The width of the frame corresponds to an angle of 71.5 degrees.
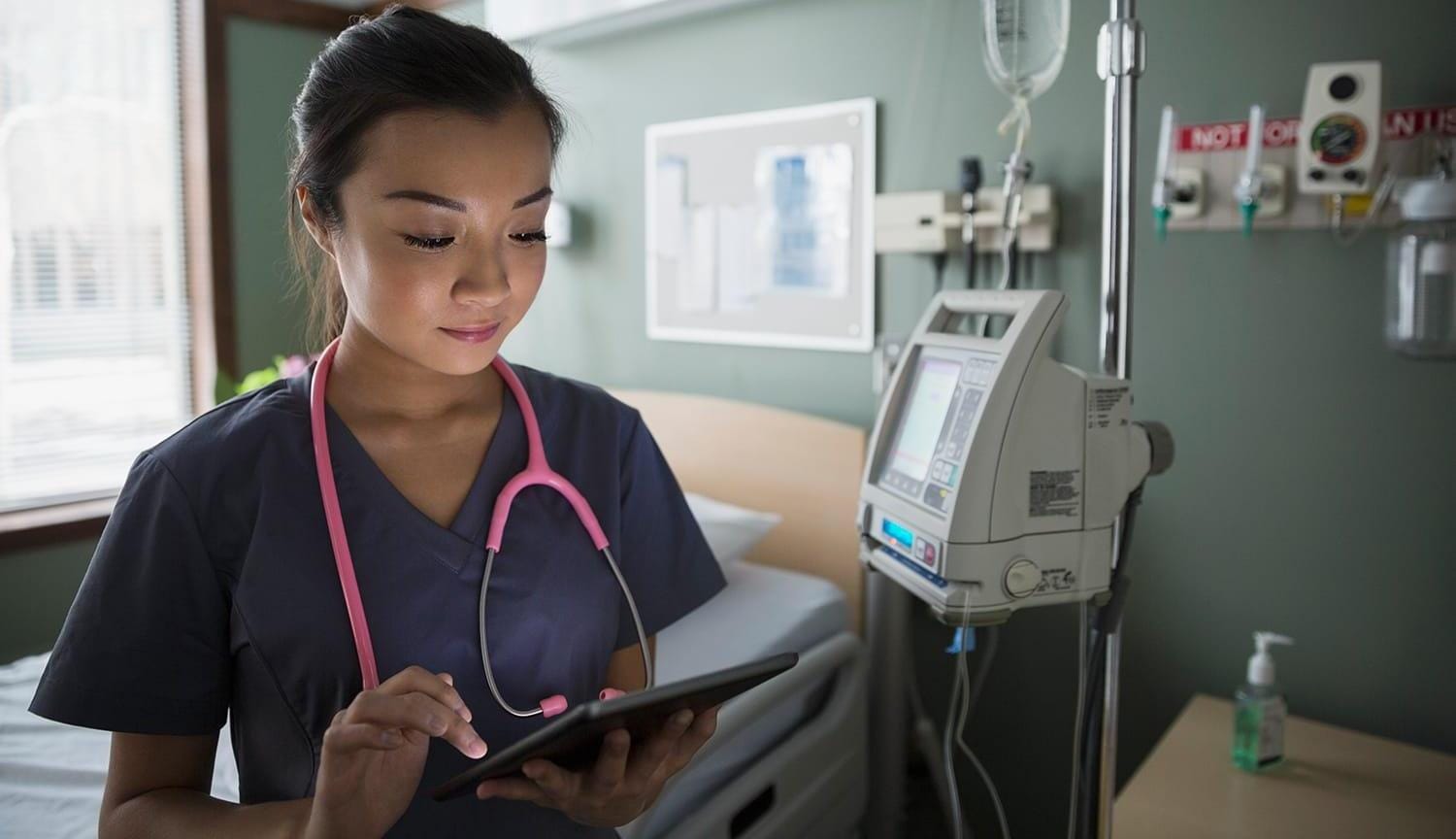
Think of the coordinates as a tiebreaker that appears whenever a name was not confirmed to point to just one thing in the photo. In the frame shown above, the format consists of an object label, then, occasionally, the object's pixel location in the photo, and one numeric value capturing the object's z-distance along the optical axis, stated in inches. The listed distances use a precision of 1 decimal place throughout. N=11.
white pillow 77.2
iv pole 43.8
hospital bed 56.1
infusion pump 42.1
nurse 33.1
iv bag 53.5
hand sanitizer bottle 56.6
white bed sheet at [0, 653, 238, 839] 50.9
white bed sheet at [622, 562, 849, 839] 59.4
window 108.3
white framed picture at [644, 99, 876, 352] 83.6
